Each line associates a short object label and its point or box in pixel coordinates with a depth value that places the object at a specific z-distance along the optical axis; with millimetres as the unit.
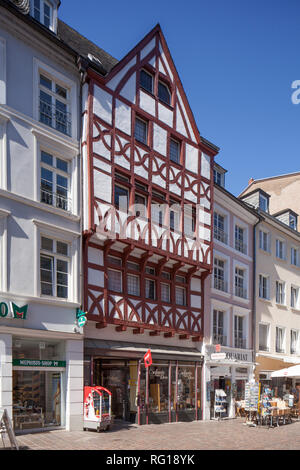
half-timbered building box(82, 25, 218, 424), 16906
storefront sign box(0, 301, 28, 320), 13320
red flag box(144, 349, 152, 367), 17375
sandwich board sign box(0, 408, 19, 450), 10656
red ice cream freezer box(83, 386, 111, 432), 15156
